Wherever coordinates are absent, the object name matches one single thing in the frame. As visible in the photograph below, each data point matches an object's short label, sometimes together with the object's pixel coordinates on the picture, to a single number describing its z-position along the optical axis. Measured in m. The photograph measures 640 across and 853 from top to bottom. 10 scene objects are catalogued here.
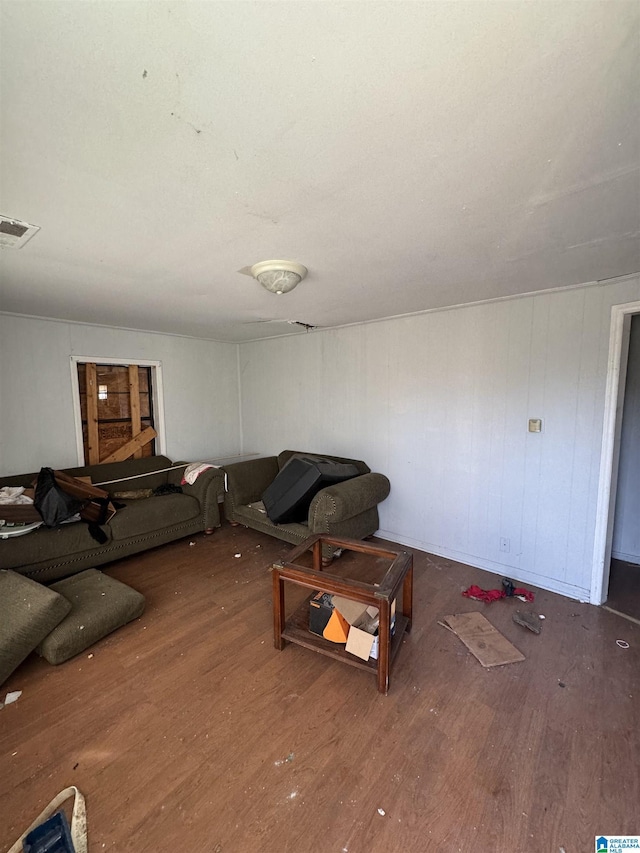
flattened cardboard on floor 1.93
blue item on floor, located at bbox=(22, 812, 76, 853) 1.06
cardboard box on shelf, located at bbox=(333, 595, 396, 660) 1.78
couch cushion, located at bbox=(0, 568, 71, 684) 1.75
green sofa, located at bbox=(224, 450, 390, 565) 2.82
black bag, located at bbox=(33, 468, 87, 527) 2.65
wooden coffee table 1.70
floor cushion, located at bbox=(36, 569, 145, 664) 1.89
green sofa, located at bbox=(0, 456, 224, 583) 2.54
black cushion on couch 3.01
